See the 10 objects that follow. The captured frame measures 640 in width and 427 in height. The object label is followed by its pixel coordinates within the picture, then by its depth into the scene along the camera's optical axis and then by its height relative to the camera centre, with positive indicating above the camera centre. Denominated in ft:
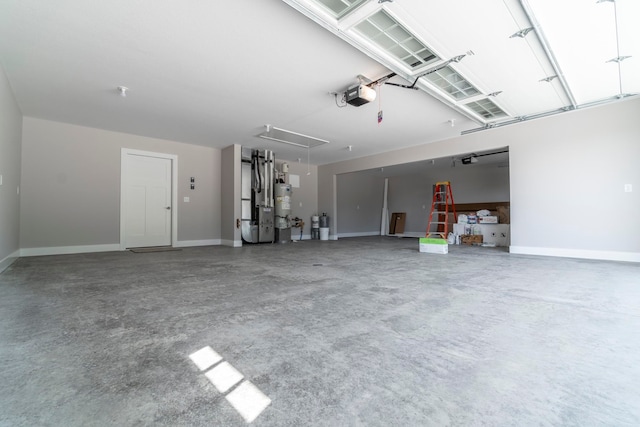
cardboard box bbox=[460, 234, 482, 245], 25.66 -2.20
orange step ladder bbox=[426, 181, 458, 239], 29.01 +0.55
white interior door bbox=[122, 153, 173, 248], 21.70 +1.14
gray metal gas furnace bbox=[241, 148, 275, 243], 25.50 +1.76
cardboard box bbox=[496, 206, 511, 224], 25.90 -0.04
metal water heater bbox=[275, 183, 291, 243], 27.78 +0.47
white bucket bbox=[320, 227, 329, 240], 31.53 -2.00
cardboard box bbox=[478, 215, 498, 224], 25.04 -0.40
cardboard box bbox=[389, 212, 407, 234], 39.34 -1.02
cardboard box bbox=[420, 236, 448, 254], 19.48 -2.14
